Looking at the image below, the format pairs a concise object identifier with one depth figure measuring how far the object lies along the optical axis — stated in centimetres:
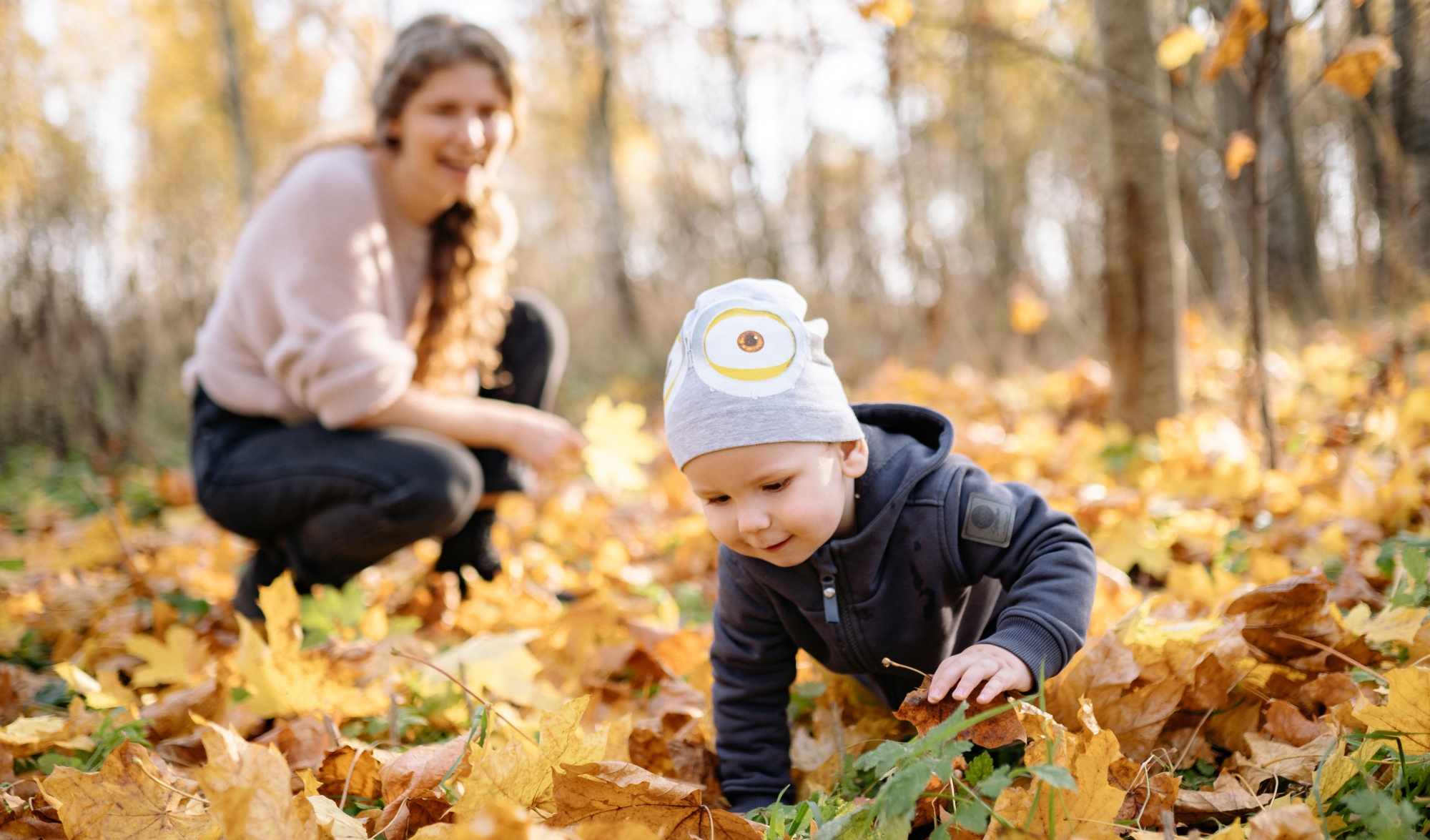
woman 225
